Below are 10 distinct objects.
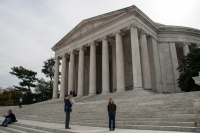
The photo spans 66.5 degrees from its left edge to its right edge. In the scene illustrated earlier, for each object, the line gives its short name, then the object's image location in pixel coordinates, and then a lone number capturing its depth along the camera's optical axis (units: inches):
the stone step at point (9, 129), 444.8
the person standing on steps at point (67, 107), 381.4
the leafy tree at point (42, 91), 2181.6
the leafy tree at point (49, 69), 2464.3
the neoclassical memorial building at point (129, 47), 1018.7
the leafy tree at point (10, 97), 1907.4
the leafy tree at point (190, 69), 847.0
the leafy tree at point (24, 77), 2096.5
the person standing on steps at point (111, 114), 352.9
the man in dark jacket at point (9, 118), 533.2
